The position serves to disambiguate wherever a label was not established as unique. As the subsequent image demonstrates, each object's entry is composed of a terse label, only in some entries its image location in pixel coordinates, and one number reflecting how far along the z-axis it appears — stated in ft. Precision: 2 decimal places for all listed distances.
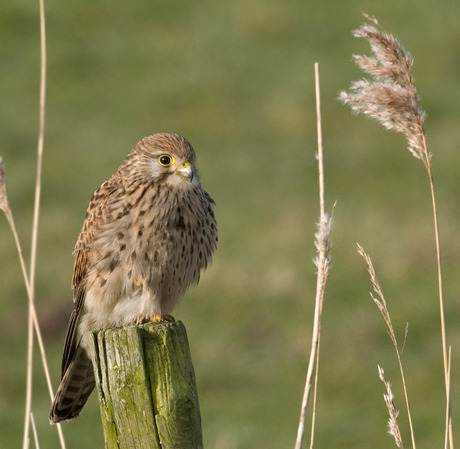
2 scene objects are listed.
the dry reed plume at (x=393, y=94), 25.77
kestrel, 34.53
